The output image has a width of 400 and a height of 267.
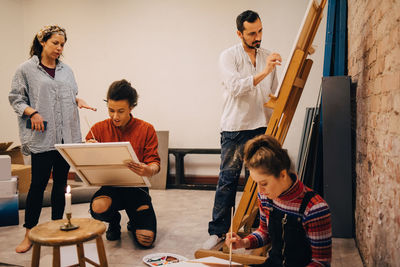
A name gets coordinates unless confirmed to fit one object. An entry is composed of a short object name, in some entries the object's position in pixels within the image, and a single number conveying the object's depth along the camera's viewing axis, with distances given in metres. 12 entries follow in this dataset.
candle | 1.64
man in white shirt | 2.45
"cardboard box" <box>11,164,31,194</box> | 3.88
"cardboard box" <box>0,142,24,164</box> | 4.30
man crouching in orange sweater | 2.49
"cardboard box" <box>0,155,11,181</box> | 3.05
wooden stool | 1.53
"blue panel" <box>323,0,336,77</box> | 3.19
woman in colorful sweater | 1.33
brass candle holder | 1.64
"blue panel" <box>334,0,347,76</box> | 3.12
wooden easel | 2.08
